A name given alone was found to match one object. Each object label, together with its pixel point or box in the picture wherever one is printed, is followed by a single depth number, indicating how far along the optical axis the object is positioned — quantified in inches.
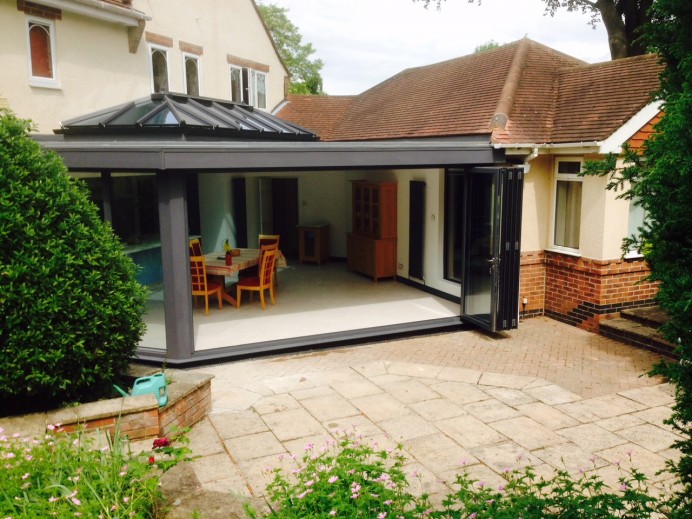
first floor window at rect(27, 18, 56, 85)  382.0
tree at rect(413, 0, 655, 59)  681.6
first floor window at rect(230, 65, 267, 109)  623.2
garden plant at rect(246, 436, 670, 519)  126.3
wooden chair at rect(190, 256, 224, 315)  389.1
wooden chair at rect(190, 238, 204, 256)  410.0
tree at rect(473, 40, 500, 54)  2125.7
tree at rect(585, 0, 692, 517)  108.3
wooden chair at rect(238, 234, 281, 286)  450.9
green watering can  205.8
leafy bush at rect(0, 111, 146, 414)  175.9
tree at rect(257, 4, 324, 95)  1646.2
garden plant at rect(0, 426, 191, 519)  125.4
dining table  395.9
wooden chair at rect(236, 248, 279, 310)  401.3
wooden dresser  487.2
